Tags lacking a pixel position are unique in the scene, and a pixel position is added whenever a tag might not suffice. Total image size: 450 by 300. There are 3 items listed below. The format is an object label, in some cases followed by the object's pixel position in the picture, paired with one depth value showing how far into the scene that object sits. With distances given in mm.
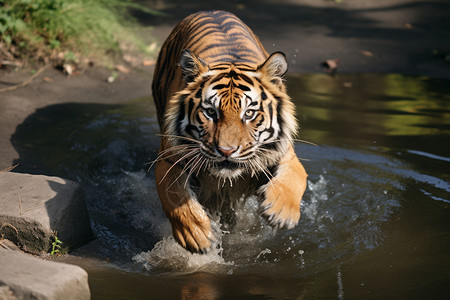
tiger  5594
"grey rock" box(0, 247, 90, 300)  4578
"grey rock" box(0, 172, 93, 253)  6094
